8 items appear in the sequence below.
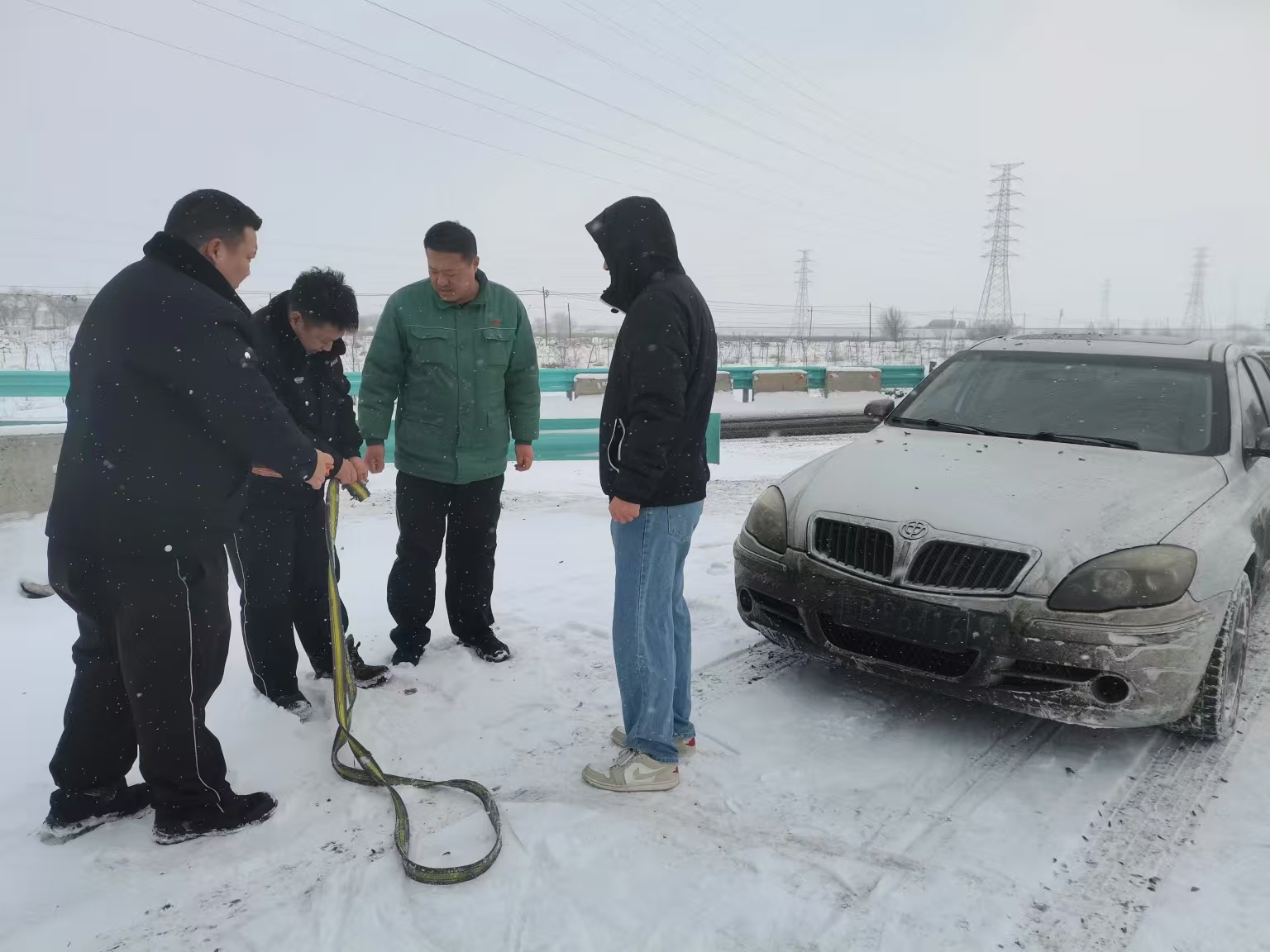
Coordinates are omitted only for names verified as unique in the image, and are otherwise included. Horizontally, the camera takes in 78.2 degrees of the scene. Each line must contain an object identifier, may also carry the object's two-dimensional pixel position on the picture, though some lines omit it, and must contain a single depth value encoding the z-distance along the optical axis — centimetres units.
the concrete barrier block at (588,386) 1653
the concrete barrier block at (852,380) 1917
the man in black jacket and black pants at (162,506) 222
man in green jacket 358
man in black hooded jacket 248
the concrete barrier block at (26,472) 529
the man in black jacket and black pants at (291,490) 312
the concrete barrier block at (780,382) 1898
